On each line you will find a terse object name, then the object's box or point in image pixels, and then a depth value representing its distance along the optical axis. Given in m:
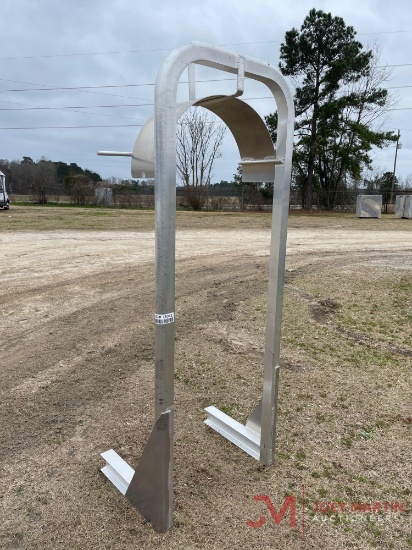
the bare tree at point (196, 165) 26.38
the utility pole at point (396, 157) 31.06
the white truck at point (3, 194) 20.81
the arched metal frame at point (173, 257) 1.38
